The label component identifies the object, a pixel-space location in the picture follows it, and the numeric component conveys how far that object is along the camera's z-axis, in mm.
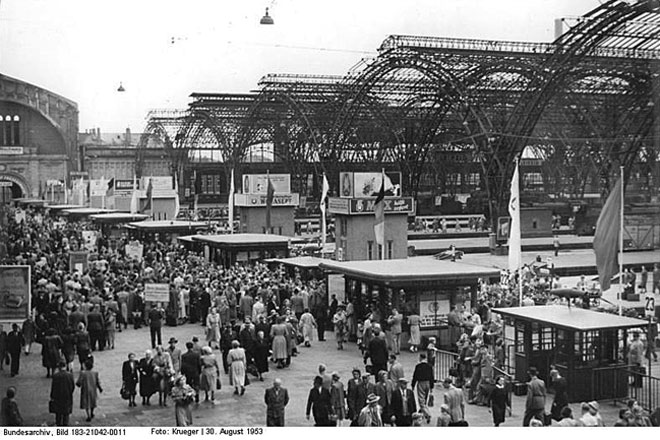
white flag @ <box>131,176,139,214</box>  52662
